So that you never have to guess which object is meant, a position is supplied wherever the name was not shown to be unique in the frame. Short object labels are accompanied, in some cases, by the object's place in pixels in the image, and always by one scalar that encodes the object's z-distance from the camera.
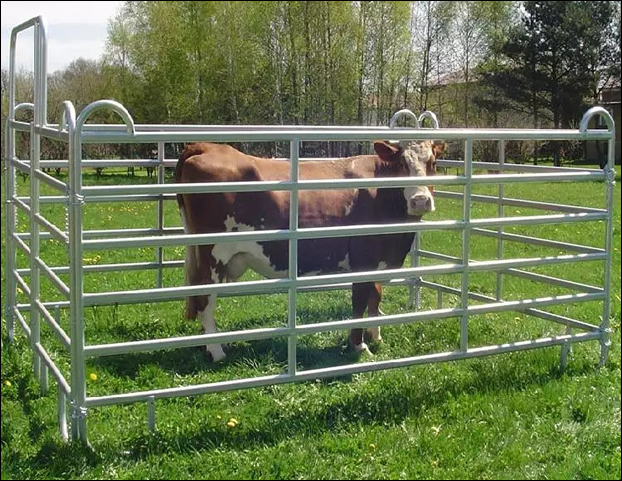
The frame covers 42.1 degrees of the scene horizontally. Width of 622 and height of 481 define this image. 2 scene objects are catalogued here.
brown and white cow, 5.52
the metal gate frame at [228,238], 3.96
